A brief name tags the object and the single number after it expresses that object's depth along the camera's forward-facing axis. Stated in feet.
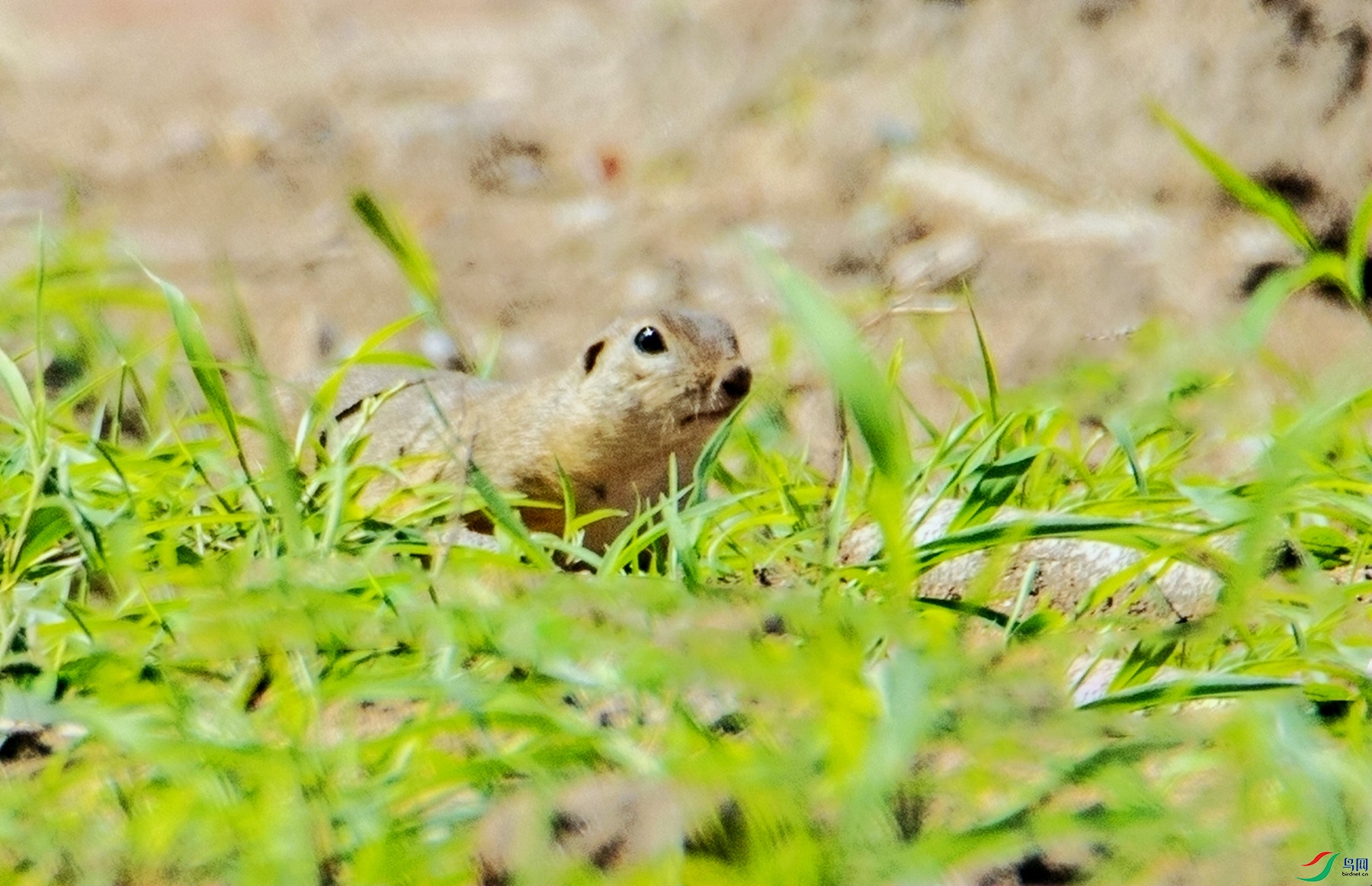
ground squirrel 20.76
